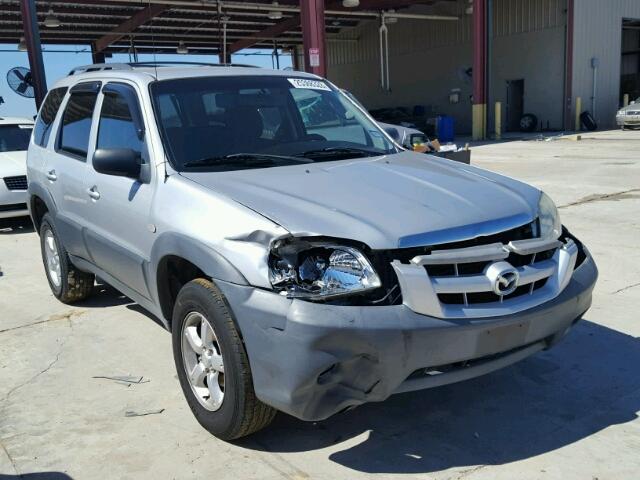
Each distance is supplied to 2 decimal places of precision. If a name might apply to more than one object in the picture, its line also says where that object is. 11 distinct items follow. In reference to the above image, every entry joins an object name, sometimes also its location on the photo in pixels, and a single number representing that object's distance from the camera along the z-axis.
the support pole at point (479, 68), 24.94
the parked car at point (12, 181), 9.05
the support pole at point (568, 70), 26.95
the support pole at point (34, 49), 16.38
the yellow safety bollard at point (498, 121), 26.44
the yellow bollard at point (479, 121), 25.95
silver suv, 2.65
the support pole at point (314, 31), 20.39
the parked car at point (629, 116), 24.83
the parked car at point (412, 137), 10.06
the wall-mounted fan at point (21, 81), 18.39
